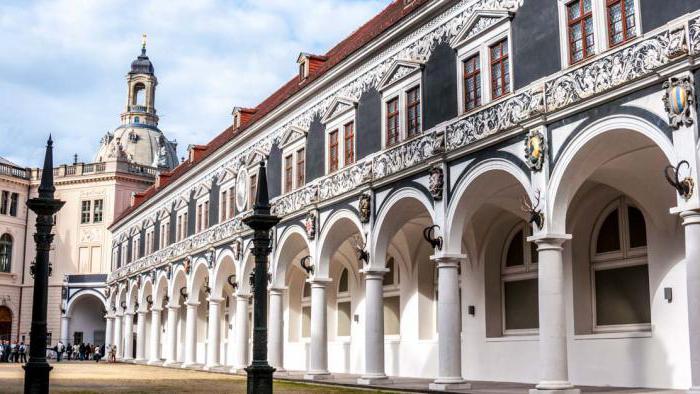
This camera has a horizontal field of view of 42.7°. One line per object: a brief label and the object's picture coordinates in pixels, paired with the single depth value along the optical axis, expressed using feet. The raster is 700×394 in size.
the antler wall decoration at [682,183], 45.32
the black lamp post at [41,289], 46.73
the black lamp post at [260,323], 44.75
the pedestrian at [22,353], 168.66
